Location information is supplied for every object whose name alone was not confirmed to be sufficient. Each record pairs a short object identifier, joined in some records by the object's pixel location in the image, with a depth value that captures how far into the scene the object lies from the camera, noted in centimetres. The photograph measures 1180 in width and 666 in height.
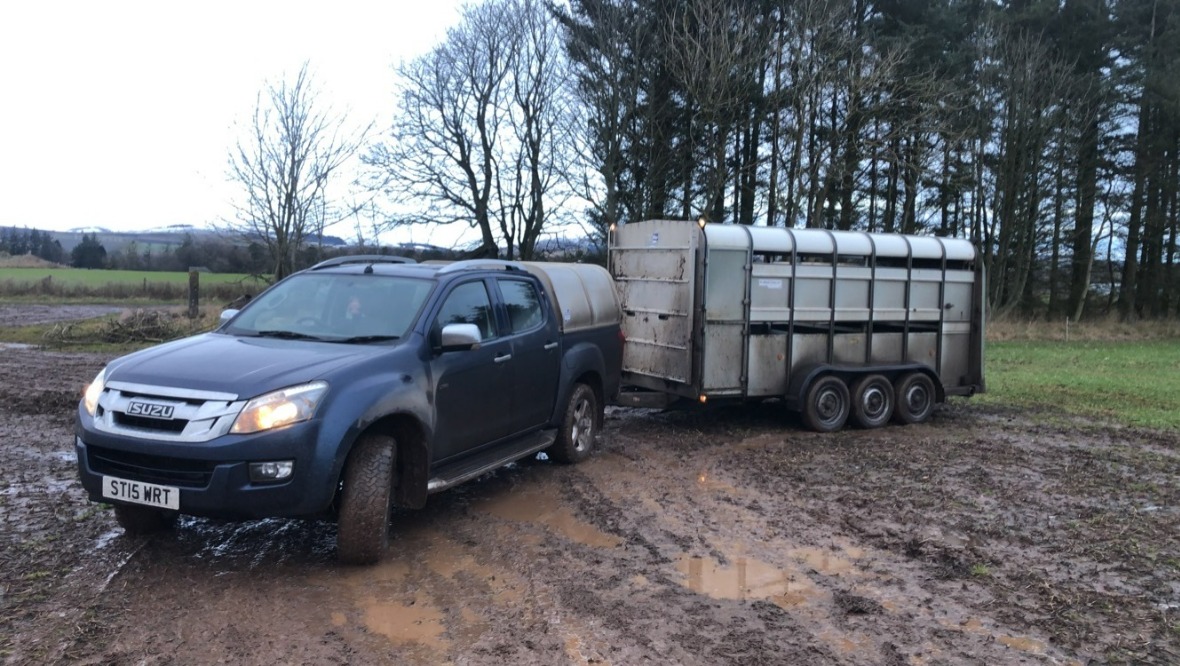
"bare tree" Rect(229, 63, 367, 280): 2636
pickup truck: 480
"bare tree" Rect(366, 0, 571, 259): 3253
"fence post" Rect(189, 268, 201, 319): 2364
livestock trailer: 1015
